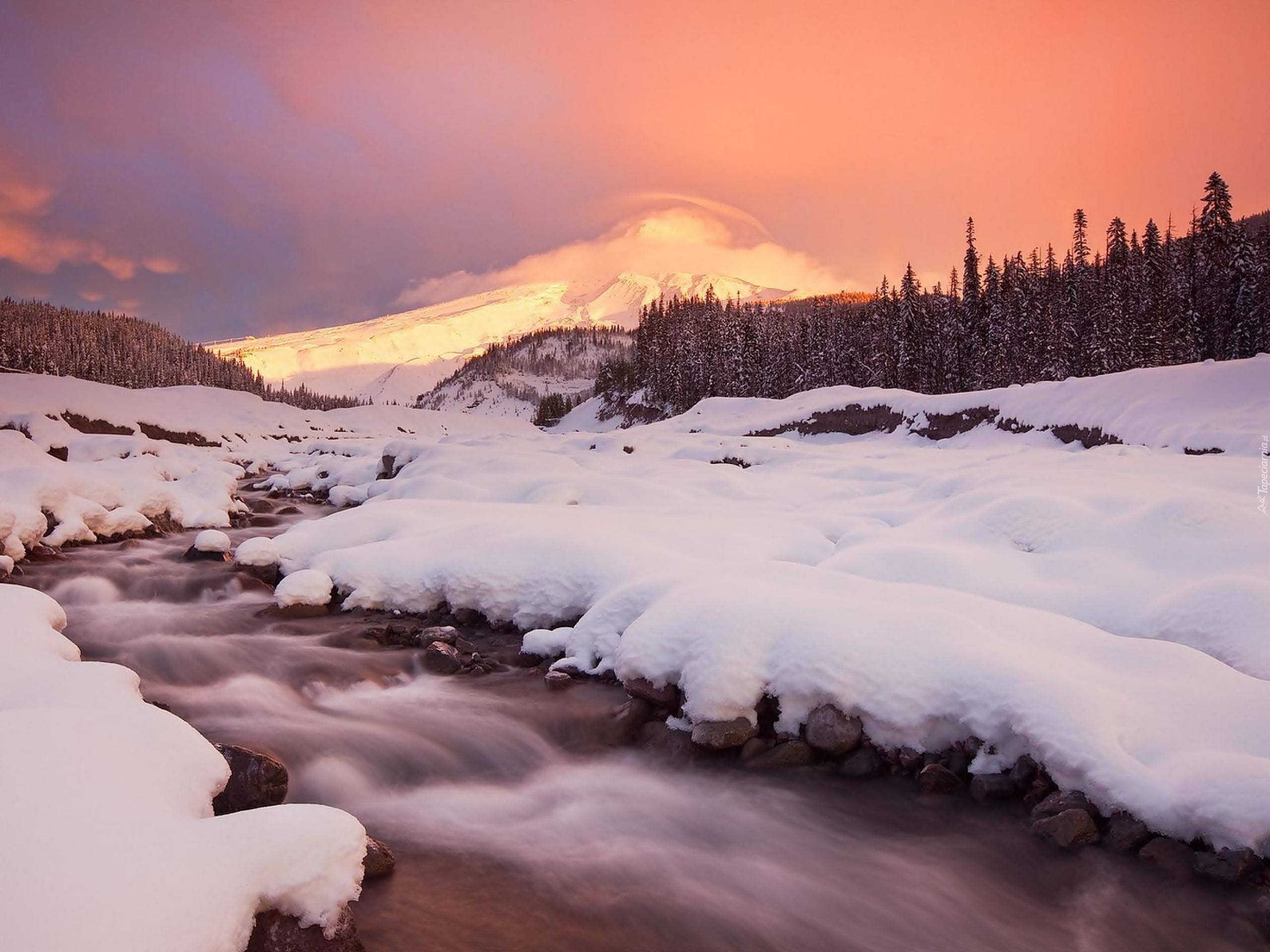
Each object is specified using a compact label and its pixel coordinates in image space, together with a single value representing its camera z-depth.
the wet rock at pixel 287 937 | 3.39
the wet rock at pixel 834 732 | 6.47
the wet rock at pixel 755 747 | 6.71
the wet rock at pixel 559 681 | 8.48
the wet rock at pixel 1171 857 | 4.79
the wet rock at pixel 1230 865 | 4.56
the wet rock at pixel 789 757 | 6.58
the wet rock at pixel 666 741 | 6.95
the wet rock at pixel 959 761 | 6.12
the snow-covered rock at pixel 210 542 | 14.66
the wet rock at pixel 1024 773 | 5.77
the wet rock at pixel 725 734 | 6.74
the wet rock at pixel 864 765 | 6.39
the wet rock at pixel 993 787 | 5.80
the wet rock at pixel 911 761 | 6.25
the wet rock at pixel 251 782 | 5.11
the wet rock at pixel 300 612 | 11.27
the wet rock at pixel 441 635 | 9.97
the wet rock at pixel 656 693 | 7.38
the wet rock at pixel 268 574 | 13.16
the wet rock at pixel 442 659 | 9.27
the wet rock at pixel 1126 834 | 4.98
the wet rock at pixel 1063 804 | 5.30
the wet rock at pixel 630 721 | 7.37
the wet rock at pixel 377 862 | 5.02
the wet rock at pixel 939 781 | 6.06
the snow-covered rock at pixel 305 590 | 11.33
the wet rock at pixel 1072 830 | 5.17
